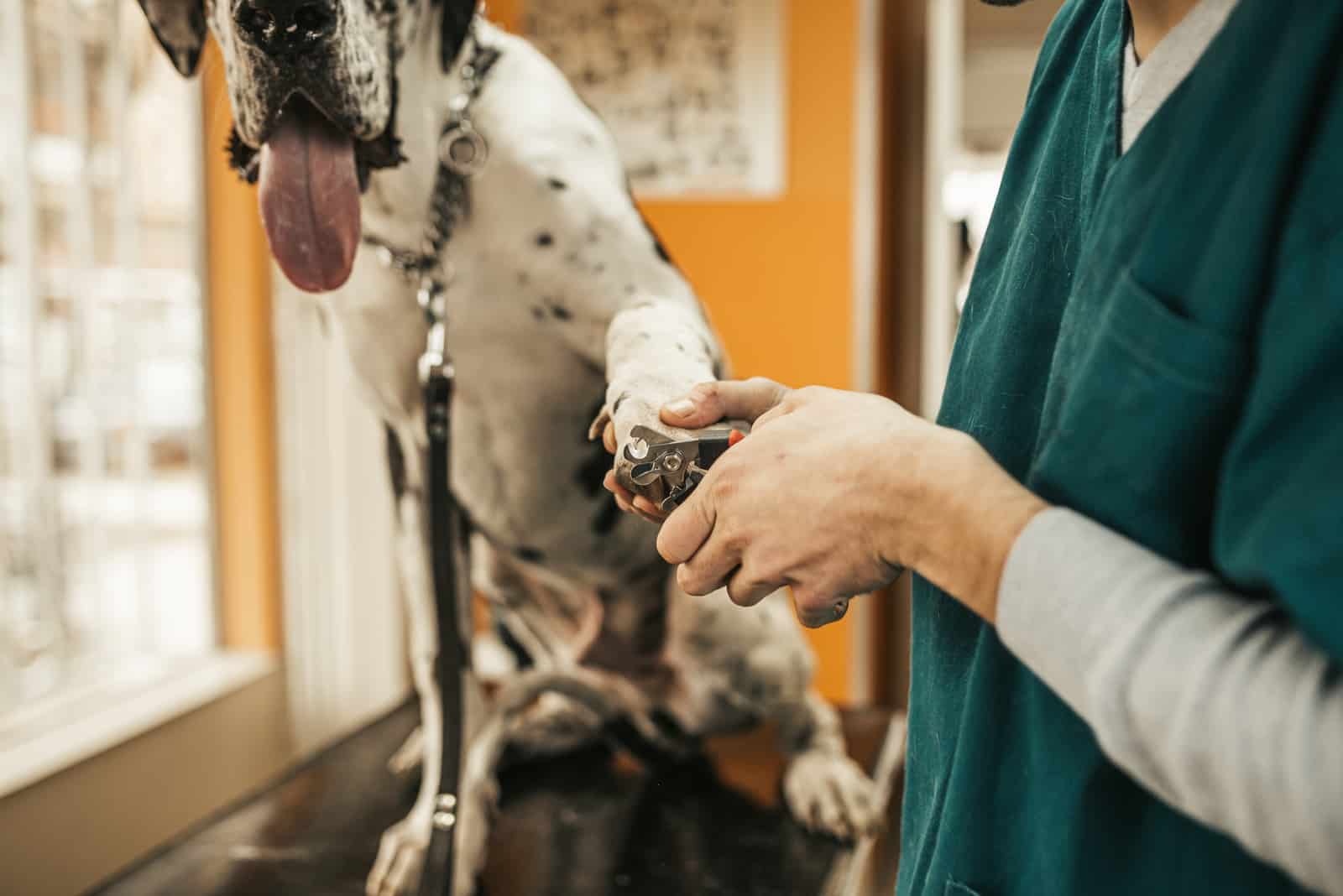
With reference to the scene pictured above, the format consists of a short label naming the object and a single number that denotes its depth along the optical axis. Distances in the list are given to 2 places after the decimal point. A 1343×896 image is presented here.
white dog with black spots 0.69
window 1.52
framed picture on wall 2.07
